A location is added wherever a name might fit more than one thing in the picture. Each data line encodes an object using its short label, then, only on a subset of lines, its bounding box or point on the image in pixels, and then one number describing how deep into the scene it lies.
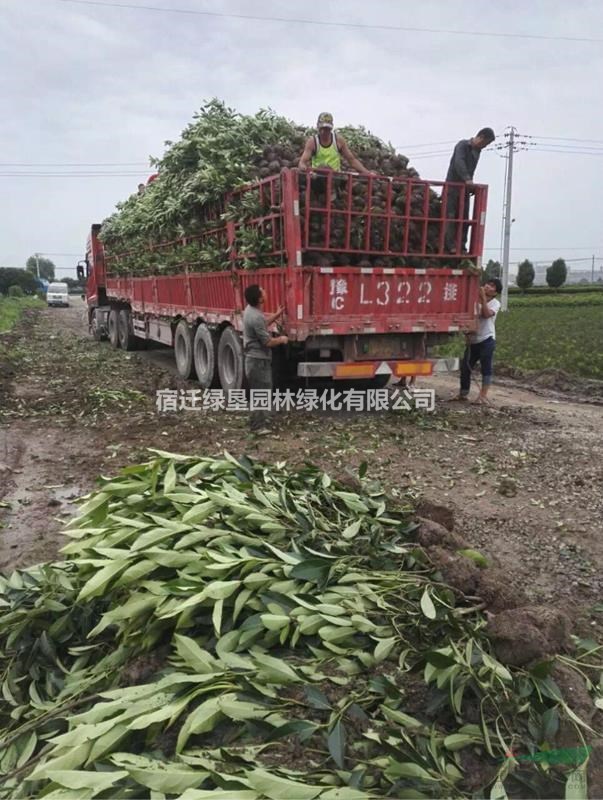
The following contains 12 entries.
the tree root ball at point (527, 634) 2.43
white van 47.00
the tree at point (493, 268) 51.65
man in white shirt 8.34
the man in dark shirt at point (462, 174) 7.91
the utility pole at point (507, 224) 32.56
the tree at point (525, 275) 52.94
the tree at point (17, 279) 62.25
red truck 7.16
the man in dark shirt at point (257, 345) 7.21
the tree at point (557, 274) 54.72
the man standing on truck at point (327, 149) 7.58
